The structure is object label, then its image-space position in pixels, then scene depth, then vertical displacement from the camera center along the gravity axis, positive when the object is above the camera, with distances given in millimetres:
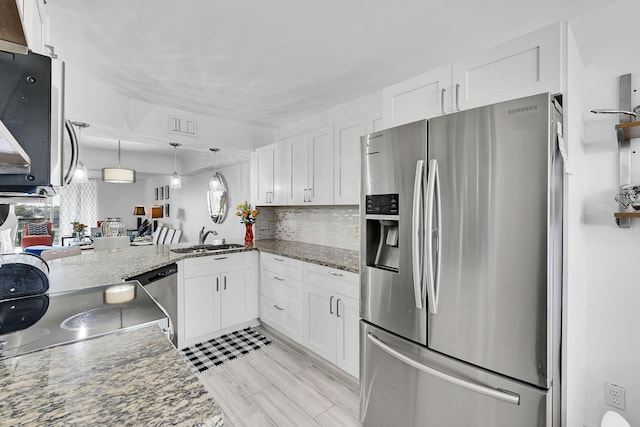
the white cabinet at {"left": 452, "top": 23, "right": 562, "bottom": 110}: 1246 +673
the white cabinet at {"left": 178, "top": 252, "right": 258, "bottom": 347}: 2807 -844
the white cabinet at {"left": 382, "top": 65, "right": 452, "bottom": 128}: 1578 +675
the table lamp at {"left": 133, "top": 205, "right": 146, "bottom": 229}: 8609 +37
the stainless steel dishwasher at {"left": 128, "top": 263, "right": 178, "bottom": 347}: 2246 -612
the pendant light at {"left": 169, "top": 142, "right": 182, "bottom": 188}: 4402 +478
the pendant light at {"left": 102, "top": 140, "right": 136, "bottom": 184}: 4434 +573
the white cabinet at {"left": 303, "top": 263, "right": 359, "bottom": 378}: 2201 -830
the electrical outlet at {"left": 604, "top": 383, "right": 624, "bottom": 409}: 1484 -927
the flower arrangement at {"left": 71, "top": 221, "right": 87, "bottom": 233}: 6453 -356
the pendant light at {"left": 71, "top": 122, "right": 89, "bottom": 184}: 3615 +480
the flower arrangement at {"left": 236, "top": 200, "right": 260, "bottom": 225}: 3740 -13
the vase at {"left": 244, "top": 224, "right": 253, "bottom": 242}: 3744 -259
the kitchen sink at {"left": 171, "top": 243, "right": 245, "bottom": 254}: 3193 -402
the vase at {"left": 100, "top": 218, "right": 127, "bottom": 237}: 4684 -261
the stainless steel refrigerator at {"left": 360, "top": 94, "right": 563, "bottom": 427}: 1145 -253
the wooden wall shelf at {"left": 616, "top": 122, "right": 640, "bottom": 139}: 1346 +410
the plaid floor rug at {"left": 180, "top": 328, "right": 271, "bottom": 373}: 2579 -1311
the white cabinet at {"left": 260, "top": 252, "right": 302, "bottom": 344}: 2746 -824
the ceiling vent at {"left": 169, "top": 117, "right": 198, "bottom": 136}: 3066 +930
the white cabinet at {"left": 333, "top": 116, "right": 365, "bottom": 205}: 2531 +467
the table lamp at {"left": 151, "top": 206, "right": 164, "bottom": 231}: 7902 +10
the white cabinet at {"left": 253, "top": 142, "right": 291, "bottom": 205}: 3299 +467
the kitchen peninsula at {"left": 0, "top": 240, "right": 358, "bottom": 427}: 562 -393
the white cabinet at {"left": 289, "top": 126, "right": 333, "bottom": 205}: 2795 +461
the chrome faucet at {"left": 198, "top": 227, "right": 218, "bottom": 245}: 3652 -325
